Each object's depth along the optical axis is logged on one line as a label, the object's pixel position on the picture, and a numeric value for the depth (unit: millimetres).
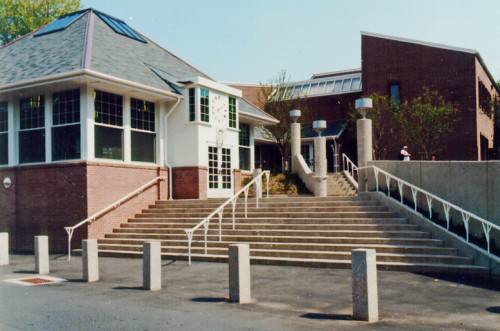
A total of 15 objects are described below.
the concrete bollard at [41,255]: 12633
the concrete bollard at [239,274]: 8625
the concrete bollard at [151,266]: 9938
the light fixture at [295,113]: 24484
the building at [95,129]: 17078
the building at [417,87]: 29906
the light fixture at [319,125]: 21906
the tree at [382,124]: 29875
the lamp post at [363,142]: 16375
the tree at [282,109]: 32188
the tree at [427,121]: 27594
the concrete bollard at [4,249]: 14406
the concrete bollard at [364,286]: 7324
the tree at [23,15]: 41750
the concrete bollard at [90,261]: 11222
